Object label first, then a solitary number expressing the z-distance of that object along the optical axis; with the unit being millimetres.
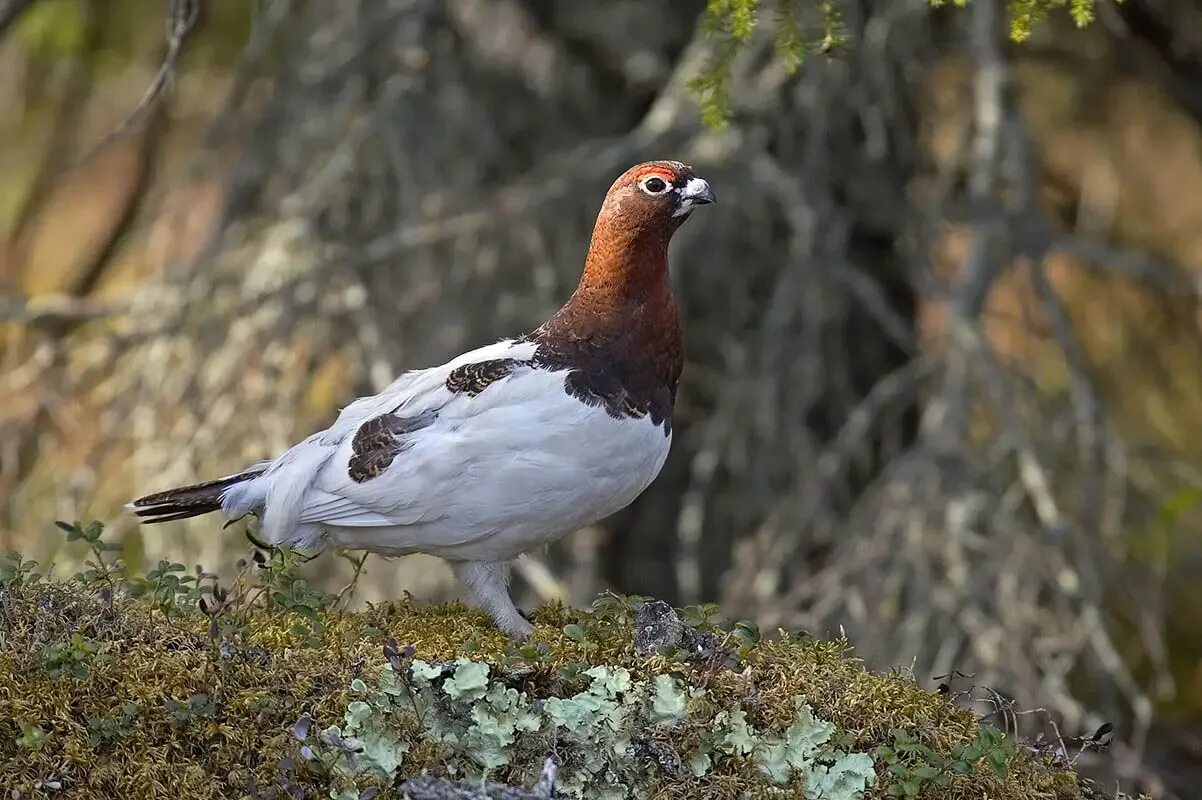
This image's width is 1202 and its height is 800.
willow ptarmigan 6562
